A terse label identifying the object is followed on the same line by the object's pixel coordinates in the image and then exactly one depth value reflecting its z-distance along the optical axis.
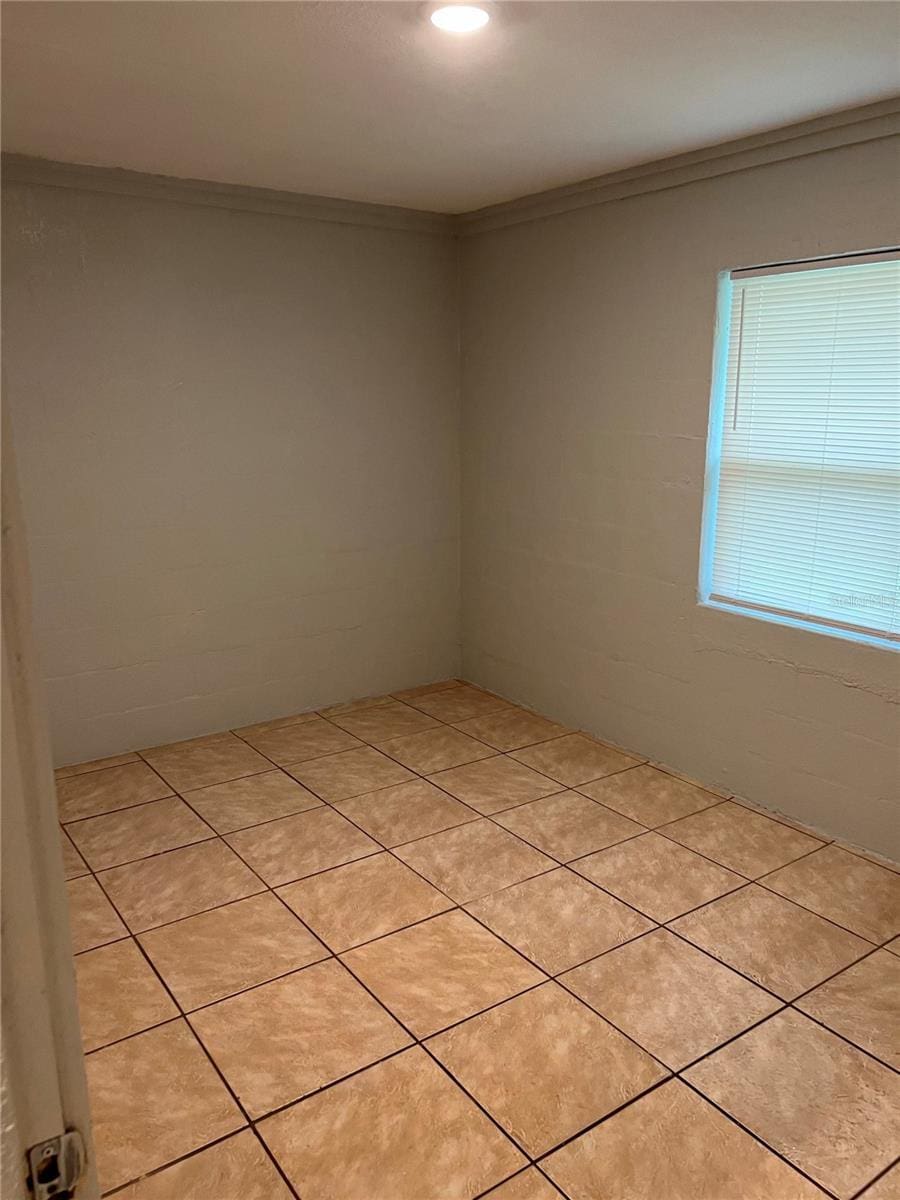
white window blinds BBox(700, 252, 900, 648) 2.90
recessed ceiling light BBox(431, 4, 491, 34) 1.98
